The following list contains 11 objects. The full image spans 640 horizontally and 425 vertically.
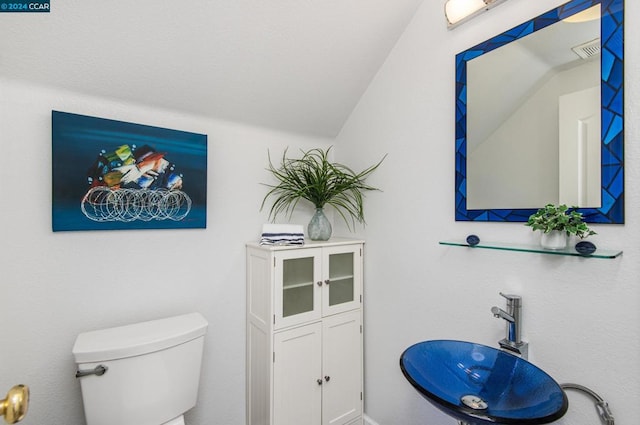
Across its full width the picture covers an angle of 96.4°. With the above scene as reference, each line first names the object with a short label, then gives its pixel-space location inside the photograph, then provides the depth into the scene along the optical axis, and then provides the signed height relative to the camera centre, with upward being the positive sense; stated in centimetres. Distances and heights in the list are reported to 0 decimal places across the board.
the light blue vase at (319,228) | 169 -10
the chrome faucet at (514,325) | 106 -42
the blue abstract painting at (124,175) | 121 +17
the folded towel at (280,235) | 153 -13
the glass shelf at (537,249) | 87 -14
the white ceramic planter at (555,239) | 96 -10
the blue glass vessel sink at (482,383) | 77 -56
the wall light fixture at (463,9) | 121 +88
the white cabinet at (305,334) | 145 -67
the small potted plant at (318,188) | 169 +14
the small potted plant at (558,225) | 92 -5
